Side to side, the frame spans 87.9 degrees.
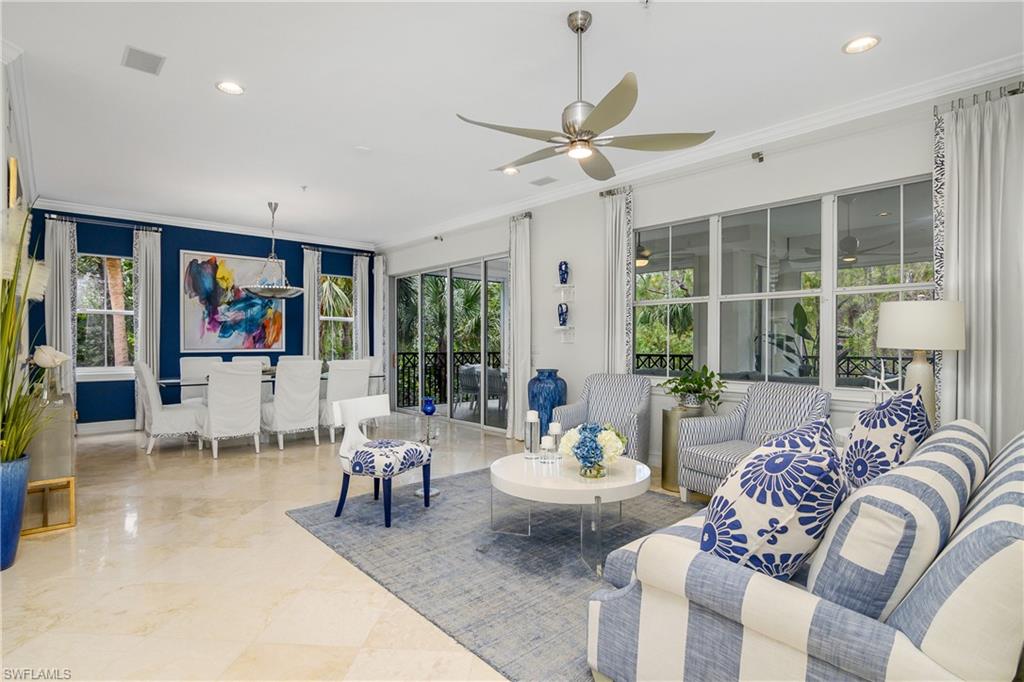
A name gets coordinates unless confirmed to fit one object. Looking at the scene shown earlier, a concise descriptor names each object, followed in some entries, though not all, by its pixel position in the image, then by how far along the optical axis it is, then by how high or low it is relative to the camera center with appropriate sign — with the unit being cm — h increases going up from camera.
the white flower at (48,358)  334 -13
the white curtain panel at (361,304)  883 +55
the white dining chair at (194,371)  661 -42
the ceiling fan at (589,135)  241 +99
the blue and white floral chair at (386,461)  339 -81
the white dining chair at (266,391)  653 -68
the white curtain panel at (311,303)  827 +53
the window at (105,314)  671 +31
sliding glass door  705 -6
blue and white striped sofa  107 -64
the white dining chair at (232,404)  533 -69
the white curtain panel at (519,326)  622 +13
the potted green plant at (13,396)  252 -31
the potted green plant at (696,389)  427 -43
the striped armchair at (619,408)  446 -65
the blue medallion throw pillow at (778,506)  137 -45
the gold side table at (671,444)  421 -86
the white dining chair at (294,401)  575 -71
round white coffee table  271 -78
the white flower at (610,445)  292 -60
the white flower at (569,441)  302 -60
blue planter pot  275 -89
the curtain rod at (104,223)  631 +143
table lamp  300 +5
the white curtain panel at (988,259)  313 +47
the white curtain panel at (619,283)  520 +53
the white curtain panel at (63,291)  630 +55
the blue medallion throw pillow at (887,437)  219 -43
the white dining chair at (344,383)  598 -53
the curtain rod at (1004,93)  311 +145
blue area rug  213 -122
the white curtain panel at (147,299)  688 +50
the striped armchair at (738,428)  365 -68
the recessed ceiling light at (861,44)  284 +159
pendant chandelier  621 +81
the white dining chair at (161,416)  538 -81
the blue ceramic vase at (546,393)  539 -58
